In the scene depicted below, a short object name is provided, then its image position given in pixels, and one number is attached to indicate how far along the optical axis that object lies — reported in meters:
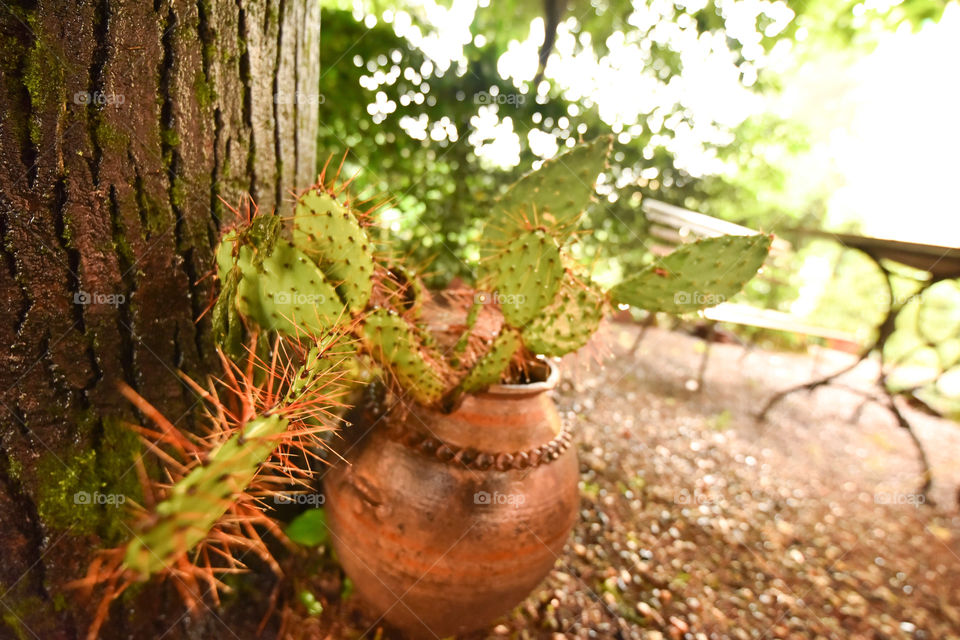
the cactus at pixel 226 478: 0.40
